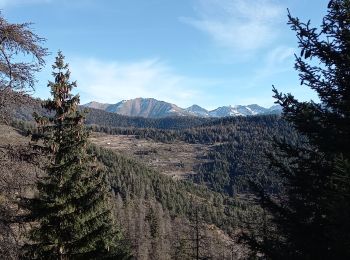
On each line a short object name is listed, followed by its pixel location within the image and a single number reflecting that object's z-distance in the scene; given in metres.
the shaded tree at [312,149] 9.45
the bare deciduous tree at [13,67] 8.84
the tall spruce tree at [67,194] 18.81
